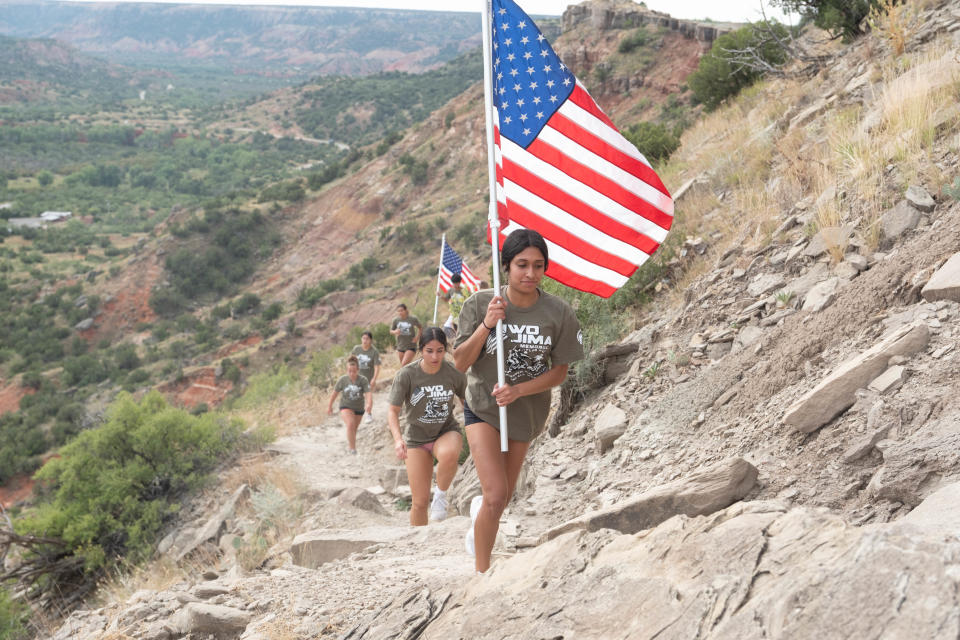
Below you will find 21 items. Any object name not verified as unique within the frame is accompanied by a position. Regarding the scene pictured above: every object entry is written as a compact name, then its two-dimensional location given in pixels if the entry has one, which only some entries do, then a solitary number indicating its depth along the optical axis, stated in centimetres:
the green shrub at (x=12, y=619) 757
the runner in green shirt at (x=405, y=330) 1040
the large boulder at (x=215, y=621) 394
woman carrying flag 366
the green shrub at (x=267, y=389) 1819
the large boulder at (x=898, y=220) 530
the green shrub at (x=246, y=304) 4241
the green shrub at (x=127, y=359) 3856
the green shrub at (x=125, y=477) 917
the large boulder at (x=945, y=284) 401
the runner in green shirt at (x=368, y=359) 992
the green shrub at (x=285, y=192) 5347
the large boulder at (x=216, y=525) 823
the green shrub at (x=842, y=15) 1266
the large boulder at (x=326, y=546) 556
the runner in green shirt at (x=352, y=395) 926
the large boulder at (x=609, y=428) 560
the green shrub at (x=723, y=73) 1842
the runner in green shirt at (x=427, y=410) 538
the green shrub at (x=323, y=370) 1667
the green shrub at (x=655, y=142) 1460
